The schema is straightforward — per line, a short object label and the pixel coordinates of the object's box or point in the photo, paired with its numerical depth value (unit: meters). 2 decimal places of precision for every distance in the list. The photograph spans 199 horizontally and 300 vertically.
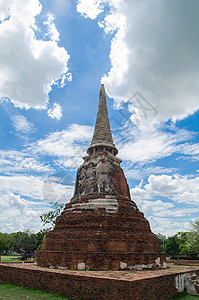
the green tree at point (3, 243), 52.22
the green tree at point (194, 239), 27.25
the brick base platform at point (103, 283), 7.81
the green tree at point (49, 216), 33.84
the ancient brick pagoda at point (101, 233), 11.72
